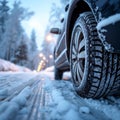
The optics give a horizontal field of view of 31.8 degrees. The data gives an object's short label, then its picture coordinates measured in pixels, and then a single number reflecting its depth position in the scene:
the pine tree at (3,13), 43.06
